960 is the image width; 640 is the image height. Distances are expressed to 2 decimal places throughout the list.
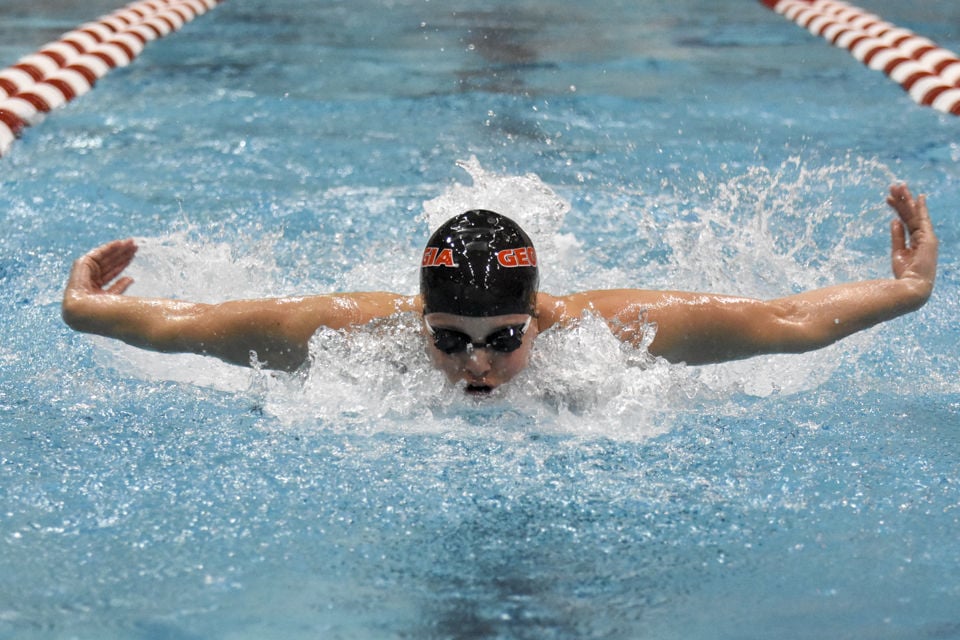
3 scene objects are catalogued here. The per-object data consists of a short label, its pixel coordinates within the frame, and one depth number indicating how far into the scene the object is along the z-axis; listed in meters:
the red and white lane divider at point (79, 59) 11.82
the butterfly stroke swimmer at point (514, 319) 5.49
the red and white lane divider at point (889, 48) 12.48
